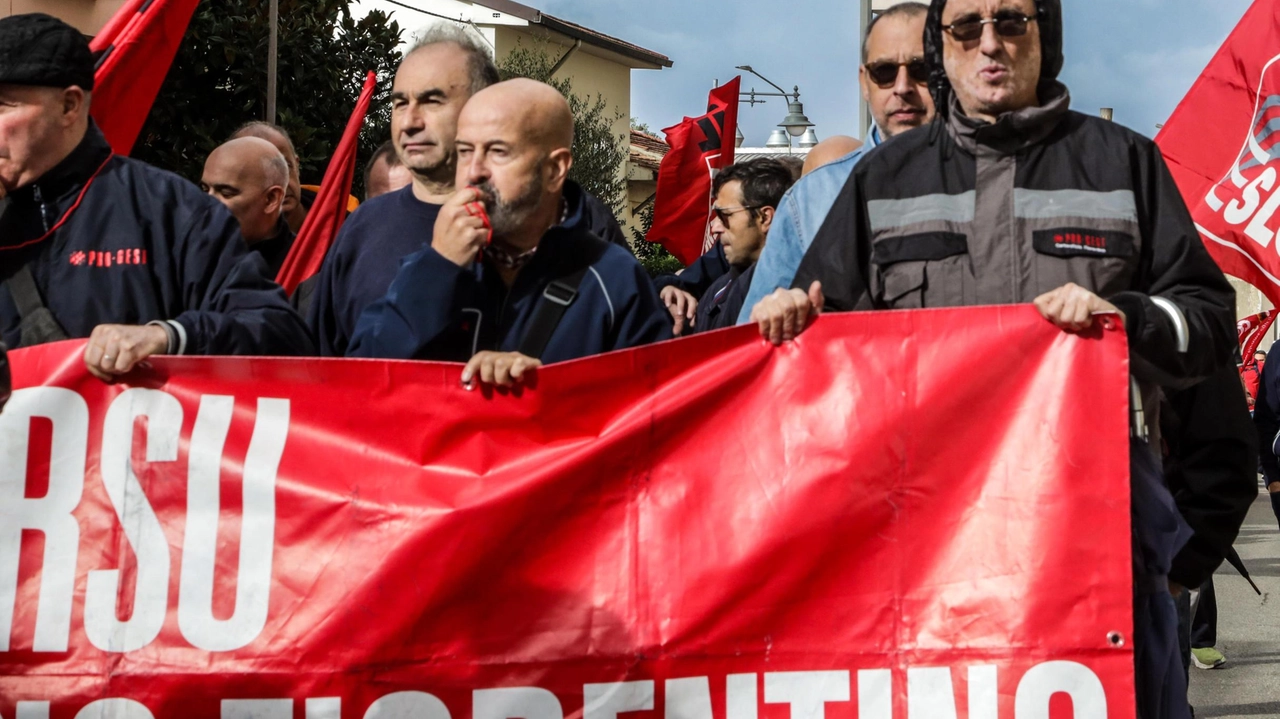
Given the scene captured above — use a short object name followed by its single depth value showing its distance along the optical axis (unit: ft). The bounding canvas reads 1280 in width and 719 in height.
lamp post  104.17
